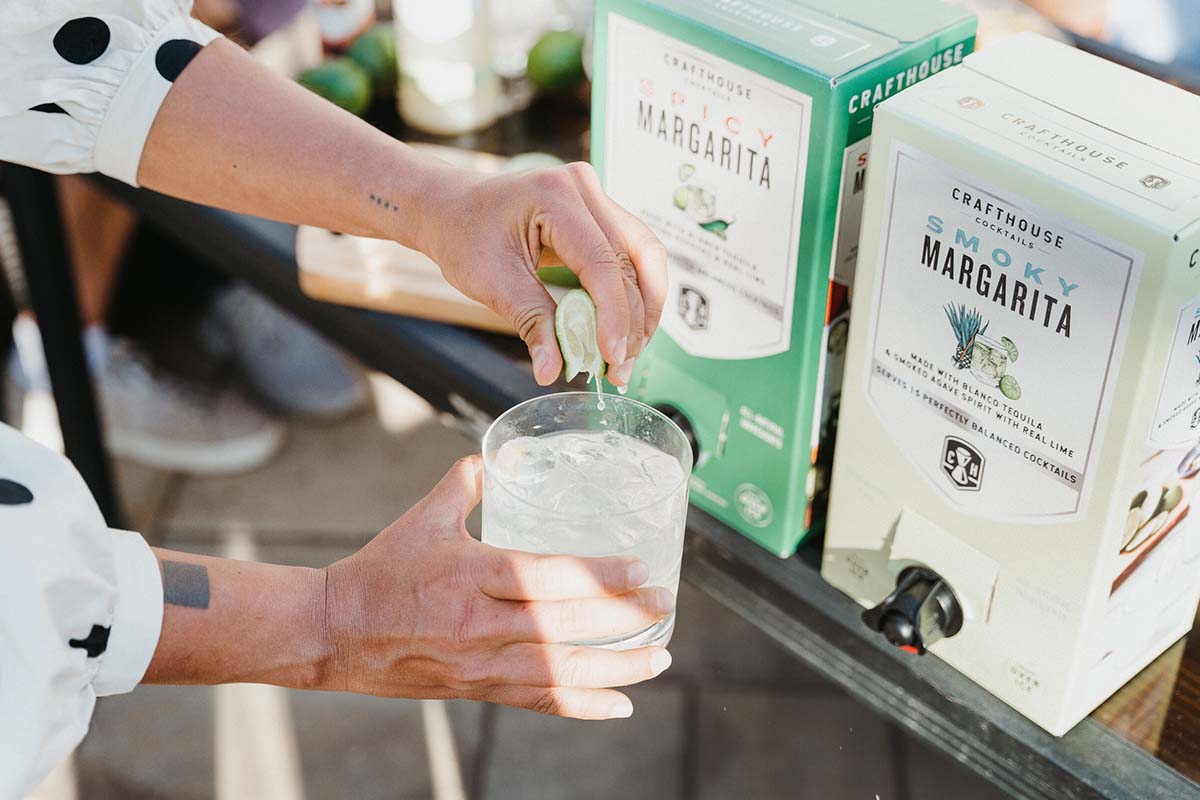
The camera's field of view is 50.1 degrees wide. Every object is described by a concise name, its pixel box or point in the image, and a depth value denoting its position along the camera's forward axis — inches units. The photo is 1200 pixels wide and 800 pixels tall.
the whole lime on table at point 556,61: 65.2
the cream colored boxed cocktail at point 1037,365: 30.4
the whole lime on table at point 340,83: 62.5
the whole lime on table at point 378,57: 65.4
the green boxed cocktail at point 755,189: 35.9
